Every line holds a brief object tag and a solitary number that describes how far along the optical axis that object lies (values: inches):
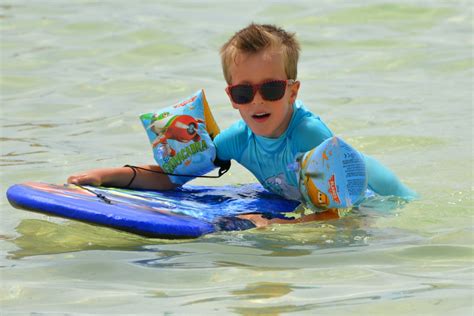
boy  366.9
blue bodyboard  344.8
